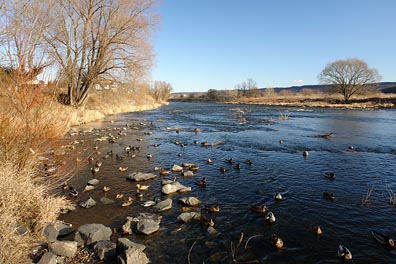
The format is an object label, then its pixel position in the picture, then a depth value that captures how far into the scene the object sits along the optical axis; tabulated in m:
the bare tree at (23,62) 5.72
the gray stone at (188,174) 11.11
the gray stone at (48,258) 4.87
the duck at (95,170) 11.47
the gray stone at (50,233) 5.85
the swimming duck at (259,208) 7.80
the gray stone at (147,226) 6.46
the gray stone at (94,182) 9.95
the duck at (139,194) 8.82
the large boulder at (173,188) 9.16
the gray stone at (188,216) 7.12
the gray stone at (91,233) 6.03
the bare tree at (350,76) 68.38
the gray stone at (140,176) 10.54
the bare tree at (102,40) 26.77
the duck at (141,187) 9.48
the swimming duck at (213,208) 7.78
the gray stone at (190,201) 8.20
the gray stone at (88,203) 8.02
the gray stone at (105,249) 5.48
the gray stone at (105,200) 8.34
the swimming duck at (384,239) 5.95
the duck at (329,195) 8.71
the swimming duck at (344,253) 5.54
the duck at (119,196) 8.73
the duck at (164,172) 11.40
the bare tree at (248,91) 112.31
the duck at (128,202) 8.11
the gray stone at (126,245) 5.54
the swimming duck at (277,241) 5.98
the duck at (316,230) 6.57
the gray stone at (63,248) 5.37
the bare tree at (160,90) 86.32
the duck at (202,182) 10.04
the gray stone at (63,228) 6.31
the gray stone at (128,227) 6.49
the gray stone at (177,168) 11.86
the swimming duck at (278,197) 8.66
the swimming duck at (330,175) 10.85
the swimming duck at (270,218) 7.11
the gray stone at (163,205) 7.86
